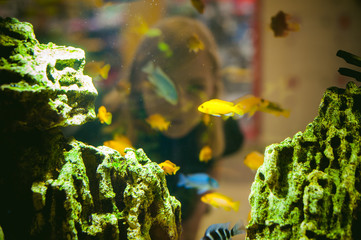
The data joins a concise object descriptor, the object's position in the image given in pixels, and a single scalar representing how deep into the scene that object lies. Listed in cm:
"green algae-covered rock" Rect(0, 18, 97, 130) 147
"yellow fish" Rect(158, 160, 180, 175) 224
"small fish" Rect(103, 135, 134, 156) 245
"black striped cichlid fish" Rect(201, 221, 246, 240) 187
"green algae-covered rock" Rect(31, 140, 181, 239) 152
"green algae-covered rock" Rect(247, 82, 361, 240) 151
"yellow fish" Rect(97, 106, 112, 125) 252
